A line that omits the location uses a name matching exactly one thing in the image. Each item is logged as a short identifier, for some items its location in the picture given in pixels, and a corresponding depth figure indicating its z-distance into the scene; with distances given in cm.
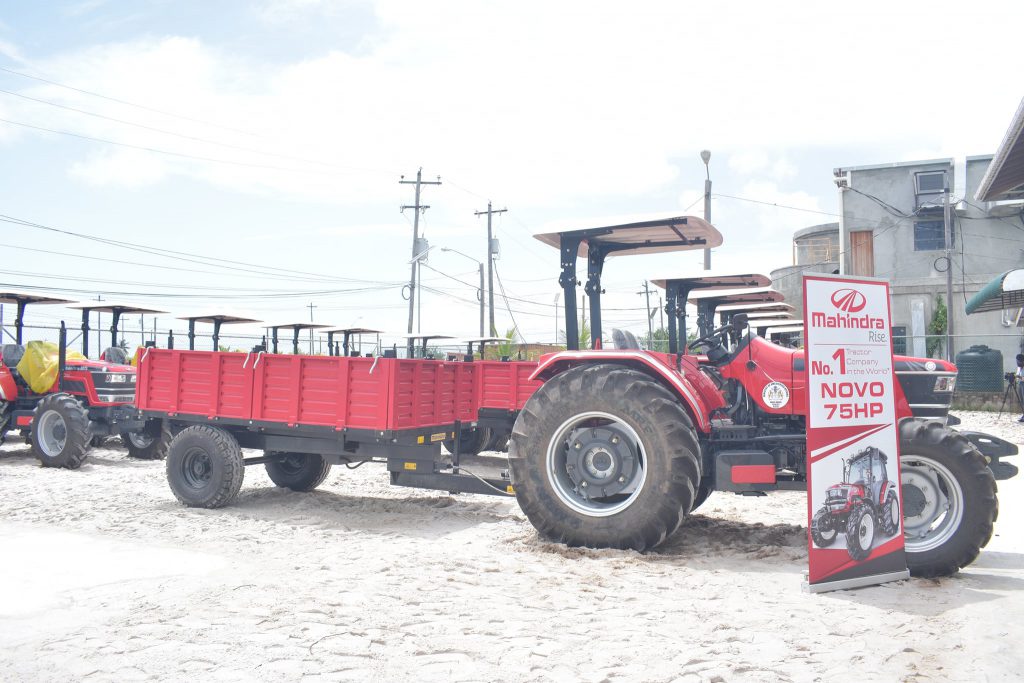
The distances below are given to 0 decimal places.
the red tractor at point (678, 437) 525
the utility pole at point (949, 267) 2114
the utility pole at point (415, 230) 3346
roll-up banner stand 488
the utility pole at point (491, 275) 3566
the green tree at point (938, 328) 2394
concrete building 2475
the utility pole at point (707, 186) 1981
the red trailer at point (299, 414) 729
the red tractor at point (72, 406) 1098
